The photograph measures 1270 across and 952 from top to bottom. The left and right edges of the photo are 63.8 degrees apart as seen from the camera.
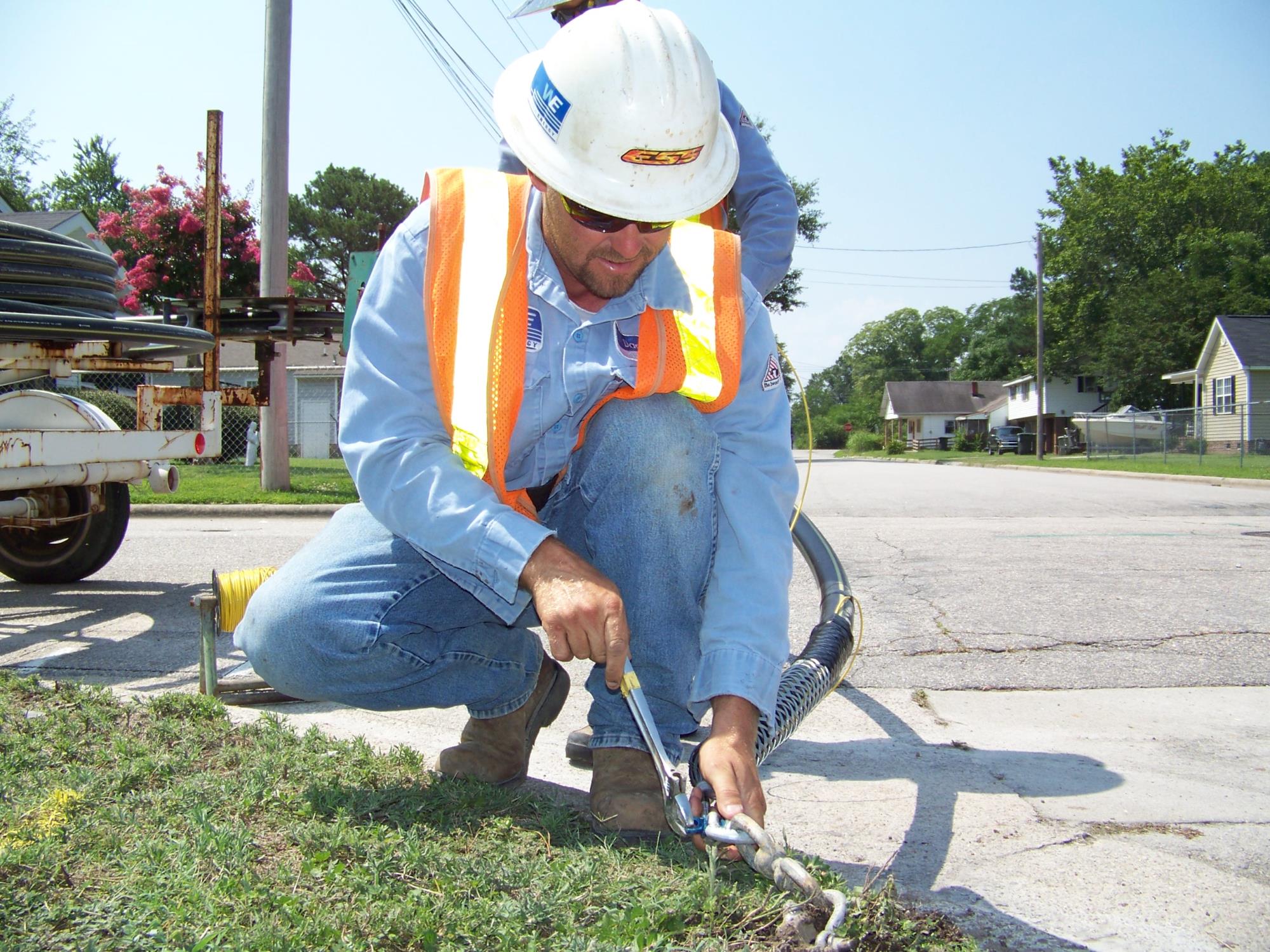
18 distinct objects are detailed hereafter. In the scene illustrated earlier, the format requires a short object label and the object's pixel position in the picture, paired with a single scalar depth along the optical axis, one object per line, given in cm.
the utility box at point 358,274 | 437
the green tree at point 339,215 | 4419
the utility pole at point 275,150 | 1105
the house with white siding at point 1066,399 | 5886
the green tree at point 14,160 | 4325
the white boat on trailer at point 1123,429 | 3350
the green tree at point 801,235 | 3872
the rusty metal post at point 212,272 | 570
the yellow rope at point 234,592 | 284
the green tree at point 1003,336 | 7738
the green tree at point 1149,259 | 4847
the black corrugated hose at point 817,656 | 213
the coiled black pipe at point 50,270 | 444
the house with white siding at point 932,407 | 8175
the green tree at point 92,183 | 5200
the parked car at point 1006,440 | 5162
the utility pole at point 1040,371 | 3744
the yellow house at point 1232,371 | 3562
